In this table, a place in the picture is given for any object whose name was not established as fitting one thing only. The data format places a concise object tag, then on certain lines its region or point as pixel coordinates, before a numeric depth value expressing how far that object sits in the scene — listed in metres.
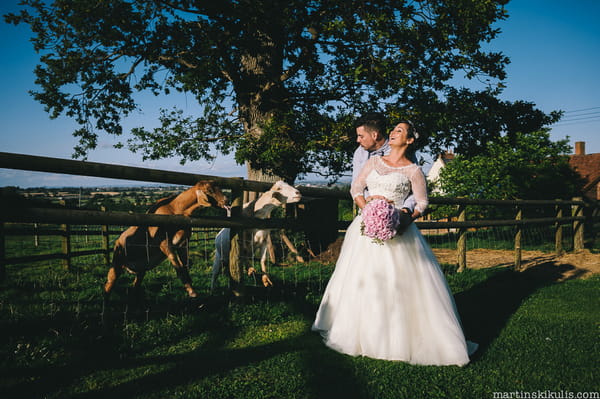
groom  3.87
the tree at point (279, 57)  8.55
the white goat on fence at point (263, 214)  5.00
